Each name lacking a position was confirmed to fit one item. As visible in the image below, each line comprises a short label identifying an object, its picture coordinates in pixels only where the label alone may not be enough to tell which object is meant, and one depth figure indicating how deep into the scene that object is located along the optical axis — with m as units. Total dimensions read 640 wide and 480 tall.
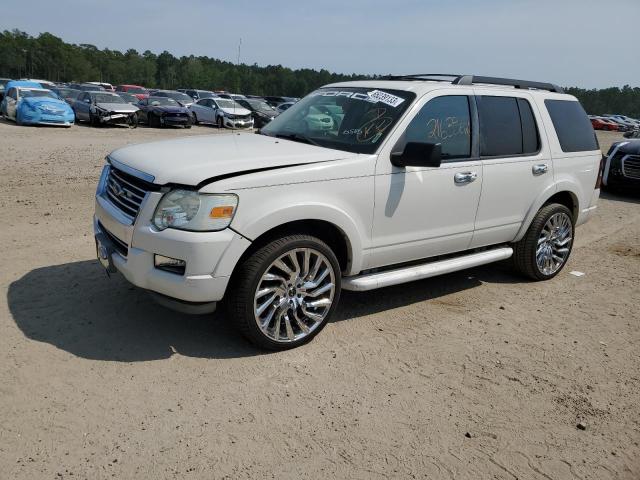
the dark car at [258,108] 24.81
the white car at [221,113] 24.44
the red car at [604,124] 49.92
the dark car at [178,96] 28.82
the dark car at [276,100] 38.81
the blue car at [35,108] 18.84
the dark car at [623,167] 11.48
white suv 3.53
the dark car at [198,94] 36.58
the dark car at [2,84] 25.59
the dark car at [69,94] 23.71
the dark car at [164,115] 23.20
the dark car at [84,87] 35.54
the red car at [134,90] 43.79
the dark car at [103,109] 21.12
